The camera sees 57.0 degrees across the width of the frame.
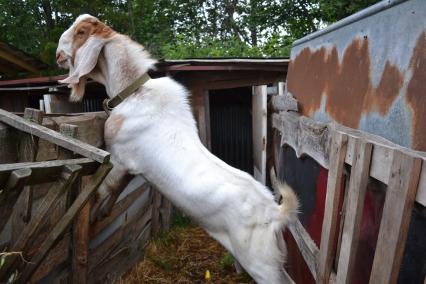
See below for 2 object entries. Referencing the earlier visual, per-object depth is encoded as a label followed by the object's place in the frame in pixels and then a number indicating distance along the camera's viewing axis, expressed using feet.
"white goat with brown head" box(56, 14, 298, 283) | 8.33
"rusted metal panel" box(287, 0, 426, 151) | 5.65
